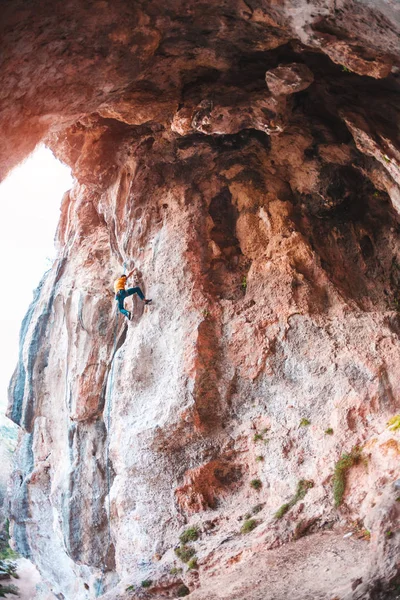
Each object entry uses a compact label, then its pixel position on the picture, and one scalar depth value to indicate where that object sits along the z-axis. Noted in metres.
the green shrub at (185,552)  11.71
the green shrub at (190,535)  12.28
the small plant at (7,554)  26.80
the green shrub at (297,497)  11.15
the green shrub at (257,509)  12.02
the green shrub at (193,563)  11.36
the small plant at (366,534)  9.40
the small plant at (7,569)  23.55
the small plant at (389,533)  7.97
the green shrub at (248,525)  11.48
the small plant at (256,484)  12.47
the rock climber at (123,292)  14.99
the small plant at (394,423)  10.25
